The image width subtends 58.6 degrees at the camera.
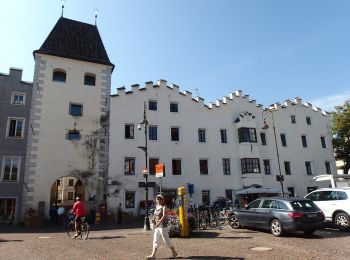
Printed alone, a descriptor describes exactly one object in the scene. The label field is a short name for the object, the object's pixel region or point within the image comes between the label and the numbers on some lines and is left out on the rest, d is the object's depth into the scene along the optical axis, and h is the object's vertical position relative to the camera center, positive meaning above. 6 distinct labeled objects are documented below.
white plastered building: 29.98 +6.55
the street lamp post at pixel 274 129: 26.97 +8.06
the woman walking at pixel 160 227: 9.30 -0.54
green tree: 39.59 +8.83
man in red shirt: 15.00 -0.05
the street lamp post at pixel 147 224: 17.92 -0.80
